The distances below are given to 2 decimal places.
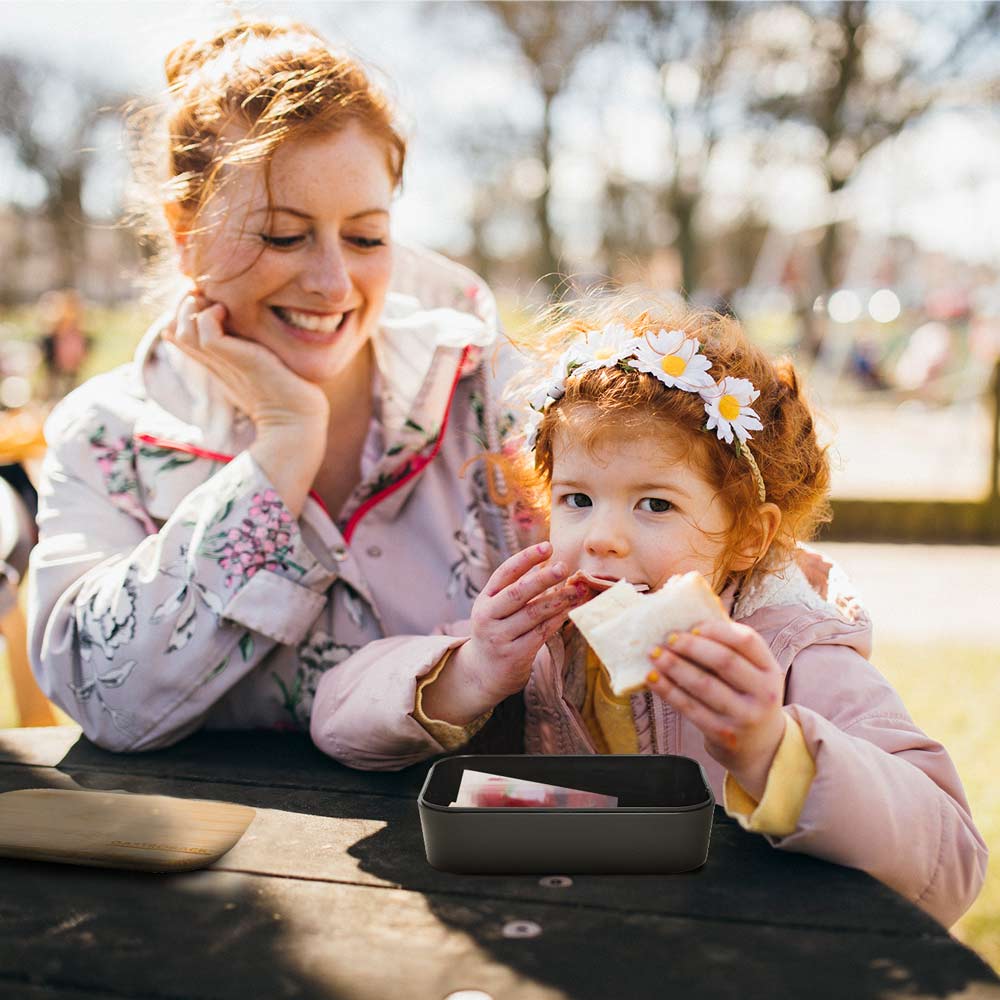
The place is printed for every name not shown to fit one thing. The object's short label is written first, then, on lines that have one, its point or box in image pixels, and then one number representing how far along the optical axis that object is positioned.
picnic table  1.09
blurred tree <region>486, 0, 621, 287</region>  15.86
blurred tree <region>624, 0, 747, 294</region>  15.46
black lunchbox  1.30
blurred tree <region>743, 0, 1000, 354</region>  14.44
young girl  1.32
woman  1.92
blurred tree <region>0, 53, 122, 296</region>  28.36
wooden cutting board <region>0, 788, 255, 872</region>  1.38
